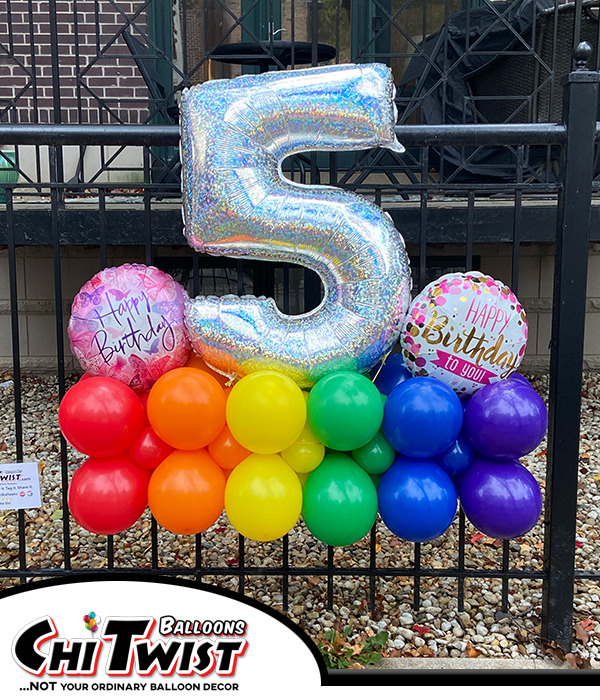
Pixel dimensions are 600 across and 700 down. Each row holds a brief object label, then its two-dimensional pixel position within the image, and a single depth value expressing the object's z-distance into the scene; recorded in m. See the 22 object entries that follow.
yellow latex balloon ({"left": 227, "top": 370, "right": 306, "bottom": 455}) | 1.81
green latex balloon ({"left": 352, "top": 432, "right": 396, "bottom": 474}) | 1.99
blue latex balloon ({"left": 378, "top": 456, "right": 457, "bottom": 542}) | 1.91
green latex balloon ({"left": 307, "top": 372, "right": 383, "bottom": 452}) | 1.83
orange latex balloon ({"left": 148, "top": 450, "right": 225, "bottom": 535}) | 1.92
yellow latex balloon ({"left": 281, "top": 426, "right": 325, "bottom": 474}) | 1.97
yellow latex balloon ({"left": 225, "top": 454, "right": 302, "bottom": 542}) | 1.86
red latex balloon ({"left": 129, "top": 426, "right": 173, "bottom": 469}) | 2.00
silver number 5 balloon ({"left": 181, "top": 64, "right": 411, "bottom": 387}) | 1.88
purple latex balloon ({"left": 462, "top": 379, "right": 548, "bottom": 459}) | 1.90
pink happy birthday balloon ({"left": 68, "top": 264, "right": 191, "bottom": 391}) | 1.94
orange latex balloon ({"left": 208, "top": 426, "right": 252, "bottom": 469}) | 1.98
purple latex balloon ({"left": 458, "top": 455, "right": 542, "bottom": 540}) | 1.95
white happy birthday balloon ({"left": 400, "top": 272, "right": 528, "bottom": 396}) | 1.94
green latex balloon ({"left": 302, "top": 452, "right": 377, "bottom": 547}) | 1.89
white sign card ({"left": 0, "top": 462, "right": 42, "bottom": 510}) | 2.16
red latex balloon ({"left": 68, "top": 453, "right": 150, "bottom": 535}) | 1.95
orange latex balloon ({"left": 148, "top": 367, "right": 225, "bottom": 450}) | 1.85
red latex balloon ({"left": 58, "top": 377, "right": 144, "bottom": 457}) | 1.86
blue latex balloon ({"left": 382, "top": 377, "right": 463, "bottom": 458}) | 1.85
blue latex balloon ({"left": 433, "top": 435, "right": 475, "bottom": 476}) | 2.03
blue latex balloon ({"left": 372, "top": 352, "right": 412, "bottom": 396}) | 2.11
